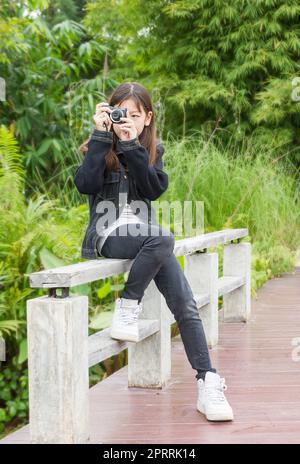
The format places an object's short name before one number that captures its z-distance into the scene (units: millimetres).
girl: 6531
